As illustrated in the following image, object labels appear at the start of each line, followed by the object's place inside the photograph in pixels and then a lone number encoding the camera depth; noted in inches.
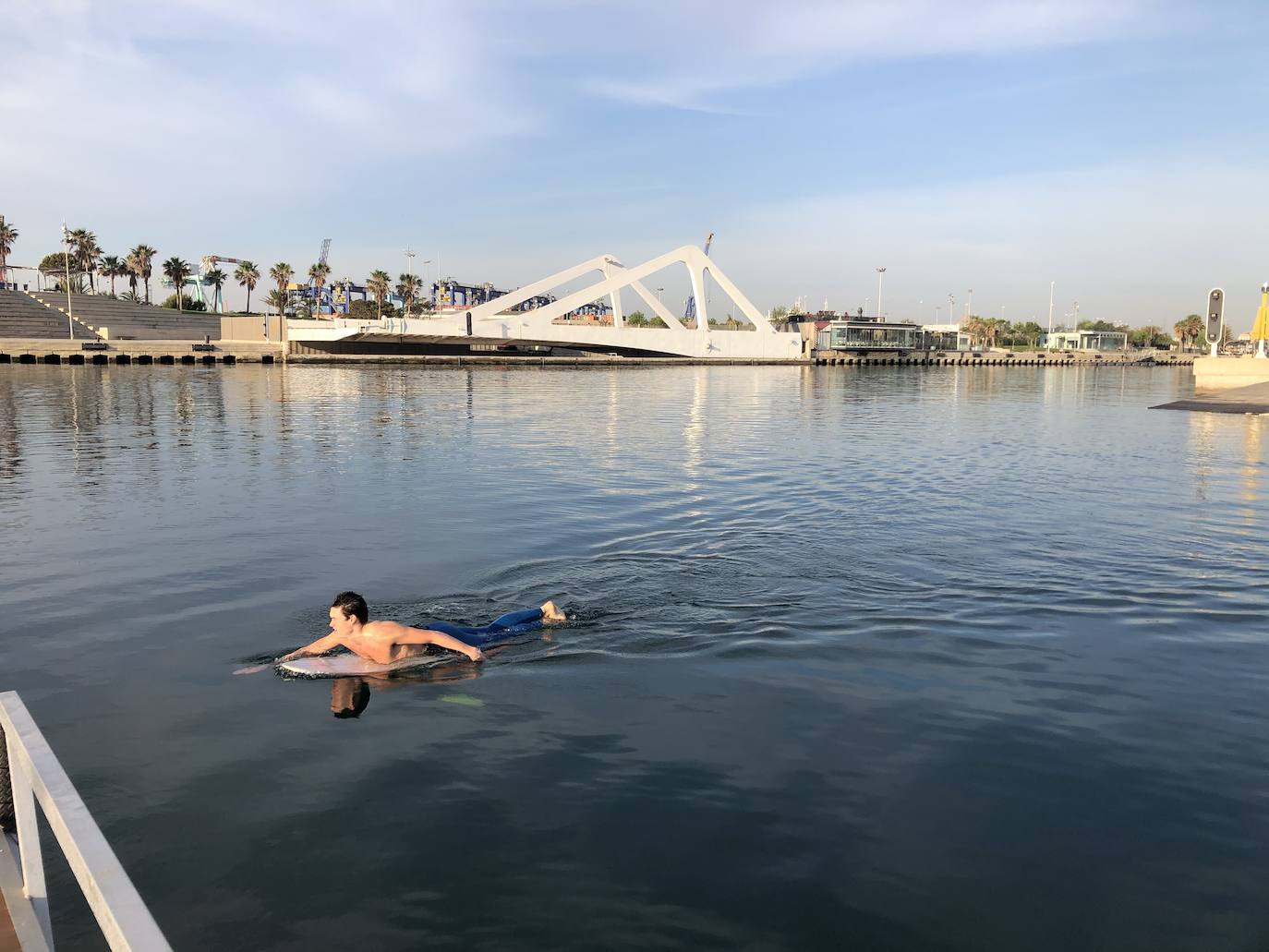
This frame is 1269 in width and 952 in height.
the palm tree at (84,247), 4913.9
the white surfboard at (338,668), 348.5
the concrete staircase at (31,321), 3666.3
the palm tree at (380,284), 5418.3
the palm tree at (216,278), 6156.5
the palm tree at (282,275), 5029.5
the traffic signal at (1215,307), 2731.3
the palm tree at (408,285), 5590.6
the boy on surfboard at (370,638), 341.7
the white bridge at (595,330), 4087.1
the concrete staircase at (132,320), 3991.1
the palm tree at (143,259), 5088.6
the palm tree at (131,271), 5113.2
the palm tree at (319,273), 5251.0
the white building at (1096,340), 6993.1
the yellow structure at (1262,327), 2322.8
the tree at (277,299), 5036.9
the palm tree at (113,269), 5231.3
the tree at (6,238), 4988.7
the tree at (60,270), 4869.6
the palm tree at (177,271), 4990.2
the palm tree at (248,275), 5462.6
